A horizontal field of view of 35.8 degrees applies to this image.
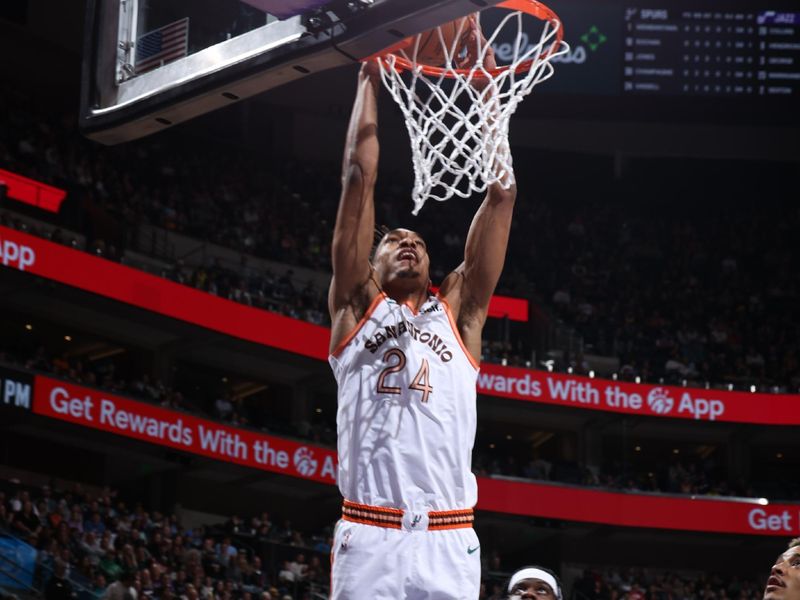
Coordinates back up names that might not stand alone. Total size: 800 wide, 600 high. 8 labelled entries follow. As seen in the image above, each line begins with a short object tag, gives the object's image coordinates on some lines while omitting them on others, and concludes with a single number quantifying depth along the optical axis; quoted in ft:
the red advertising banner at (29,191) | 65.06
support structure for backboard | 14.87
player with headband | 16.96
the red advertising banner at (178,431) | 60.08
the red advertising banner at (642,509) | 75.92
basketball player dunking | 14.32
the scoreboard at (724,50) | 85.51
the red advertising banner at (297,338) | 62.03
